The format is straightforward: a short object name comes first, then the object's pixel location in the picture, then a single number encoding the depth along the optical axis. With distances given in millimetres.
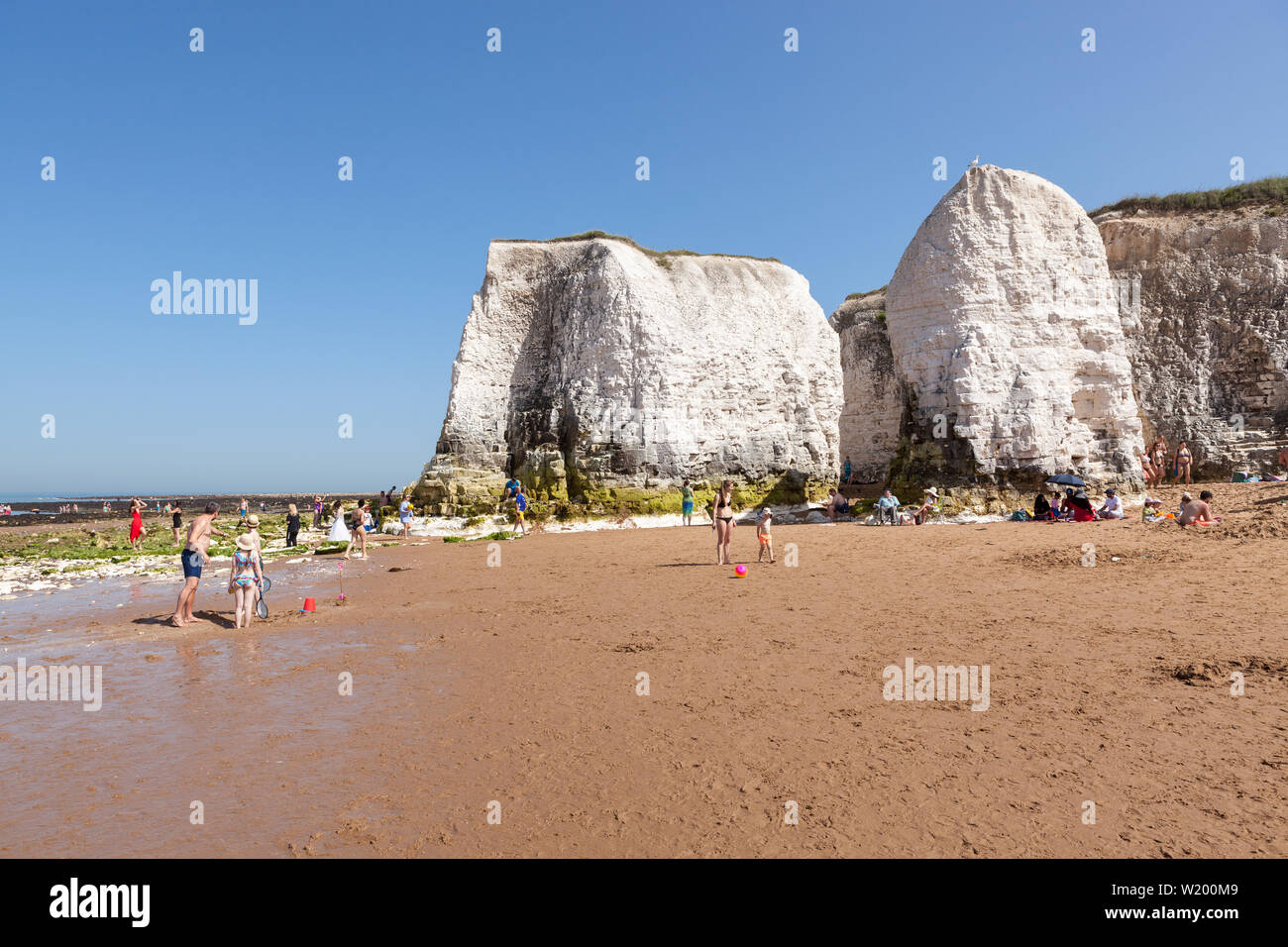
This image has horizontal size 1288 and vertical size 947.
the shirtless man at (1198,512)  13945
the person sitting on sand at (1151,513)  16094
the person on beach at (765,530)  13883
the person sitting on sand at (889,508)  19859
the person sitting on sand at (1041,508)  17953
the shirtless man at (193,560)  10086
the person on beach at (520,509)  23734
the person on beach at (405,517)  24392
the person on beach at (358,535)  18448
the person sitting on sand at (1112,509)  17328
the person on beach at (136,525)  22812
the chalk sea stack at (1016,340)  20422
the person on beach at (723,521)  13953
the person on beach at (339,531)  21531
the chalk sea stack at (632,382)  26312
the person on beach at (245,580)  9898
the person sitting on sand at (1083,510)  17406
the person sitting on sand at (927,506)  19641
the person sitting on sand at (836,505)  23083
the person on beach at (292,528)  22359
